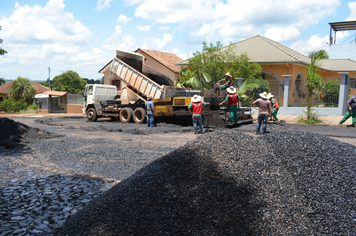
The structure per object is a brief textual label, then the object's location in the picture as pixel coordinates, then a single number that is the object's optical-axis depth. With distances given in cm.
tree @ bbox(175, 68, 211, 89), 1905
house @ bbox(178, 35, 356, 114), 1978
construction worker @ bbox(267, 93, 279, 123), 1427
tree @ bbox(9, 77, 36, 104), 3400
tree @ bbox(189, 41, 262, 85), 2034
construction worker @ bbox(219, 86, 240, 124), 1205
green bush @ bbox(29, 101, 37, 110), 3170
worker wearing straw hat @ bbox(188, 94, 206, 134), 1091
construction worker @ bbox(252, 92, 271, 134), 1048
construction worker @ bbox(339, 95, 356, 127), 1285
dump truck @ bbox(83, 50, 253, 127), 1314
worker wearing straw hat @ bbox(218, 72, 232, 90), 1313
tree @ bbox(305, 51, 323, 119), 1443
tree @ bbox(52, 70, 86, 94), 4834
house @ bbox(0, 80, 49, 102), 4242
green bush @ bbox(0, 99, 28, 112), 2975
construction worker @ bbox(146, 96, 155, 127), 1373
